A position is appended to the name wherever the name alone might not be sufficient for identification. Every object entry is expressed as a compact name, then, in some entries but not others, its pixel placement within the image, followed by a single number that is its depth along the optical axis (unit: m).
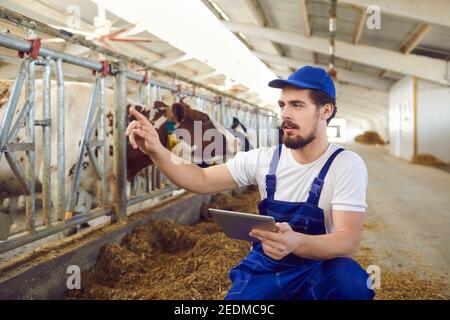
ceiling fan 8.35
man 1.63
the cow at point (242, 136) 5.22
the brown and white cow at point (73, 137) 4.05
